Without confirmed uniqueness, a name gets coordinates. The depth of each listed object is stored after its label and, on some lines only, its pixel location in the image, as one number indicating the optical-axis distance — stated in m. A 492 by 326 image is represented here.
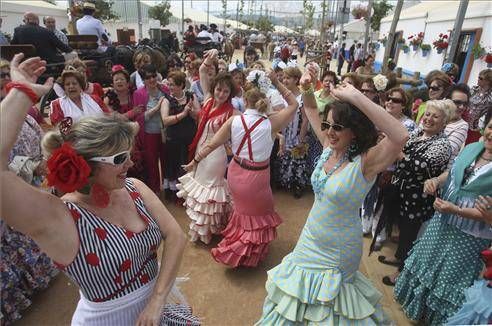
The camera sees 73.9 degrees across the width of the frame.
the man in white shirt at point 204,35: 13.45
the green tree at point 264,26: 51.69
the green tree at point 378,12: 25.09
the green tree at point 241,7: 50.54
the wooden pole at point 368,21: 12.24
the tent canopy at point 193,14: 39.88
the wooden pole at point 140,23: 14.26
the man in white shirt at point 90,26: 8.81
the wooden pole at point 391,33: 9.16
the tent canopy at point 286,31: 56.39
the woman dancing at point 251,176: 3.40
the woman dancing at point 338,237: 2.08
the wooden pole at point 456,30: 6.54
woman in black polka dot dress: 3.06
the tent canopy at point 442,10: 9.68
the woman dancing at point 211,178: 4.01
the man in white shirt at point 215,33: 15.86
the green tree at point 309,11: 28.16
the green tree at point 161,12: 35.28
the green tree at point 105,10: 25.66
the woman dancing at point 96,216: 1.23
